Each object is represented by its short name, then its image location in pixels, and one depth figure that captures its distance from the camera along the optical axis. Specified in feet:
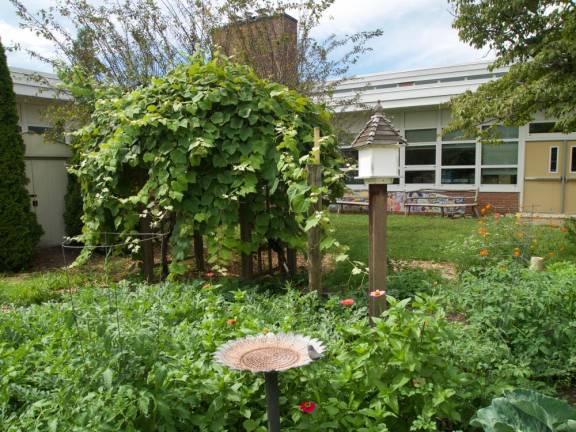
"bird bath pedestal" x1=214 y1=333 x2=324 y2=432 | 5.14
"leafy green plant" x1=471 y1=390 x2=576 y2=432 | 5.52
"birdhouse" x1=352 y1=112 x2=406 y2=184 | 9.04
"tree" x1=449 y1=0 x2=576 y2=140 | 19.34
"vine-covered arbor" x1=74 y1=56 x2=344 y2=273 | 12.49
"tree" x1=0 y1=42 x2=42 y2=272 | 21.89
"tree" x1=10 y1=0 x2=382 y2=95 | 23.89
